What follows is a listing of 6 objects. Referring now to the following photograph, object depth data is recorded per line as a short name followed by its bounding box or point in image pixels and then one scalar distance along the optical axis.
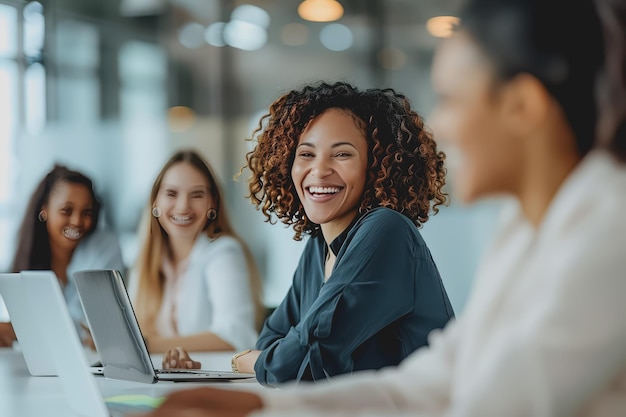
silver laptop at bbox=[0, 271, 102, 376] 2.60
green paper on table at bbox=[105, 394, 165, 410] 2.44
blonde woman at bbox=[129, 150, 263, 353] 3.54
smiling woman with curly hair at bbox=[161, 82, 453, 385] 2.56
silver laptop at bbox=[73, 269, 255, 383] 2.54
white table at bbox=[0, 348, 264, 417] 2.46
